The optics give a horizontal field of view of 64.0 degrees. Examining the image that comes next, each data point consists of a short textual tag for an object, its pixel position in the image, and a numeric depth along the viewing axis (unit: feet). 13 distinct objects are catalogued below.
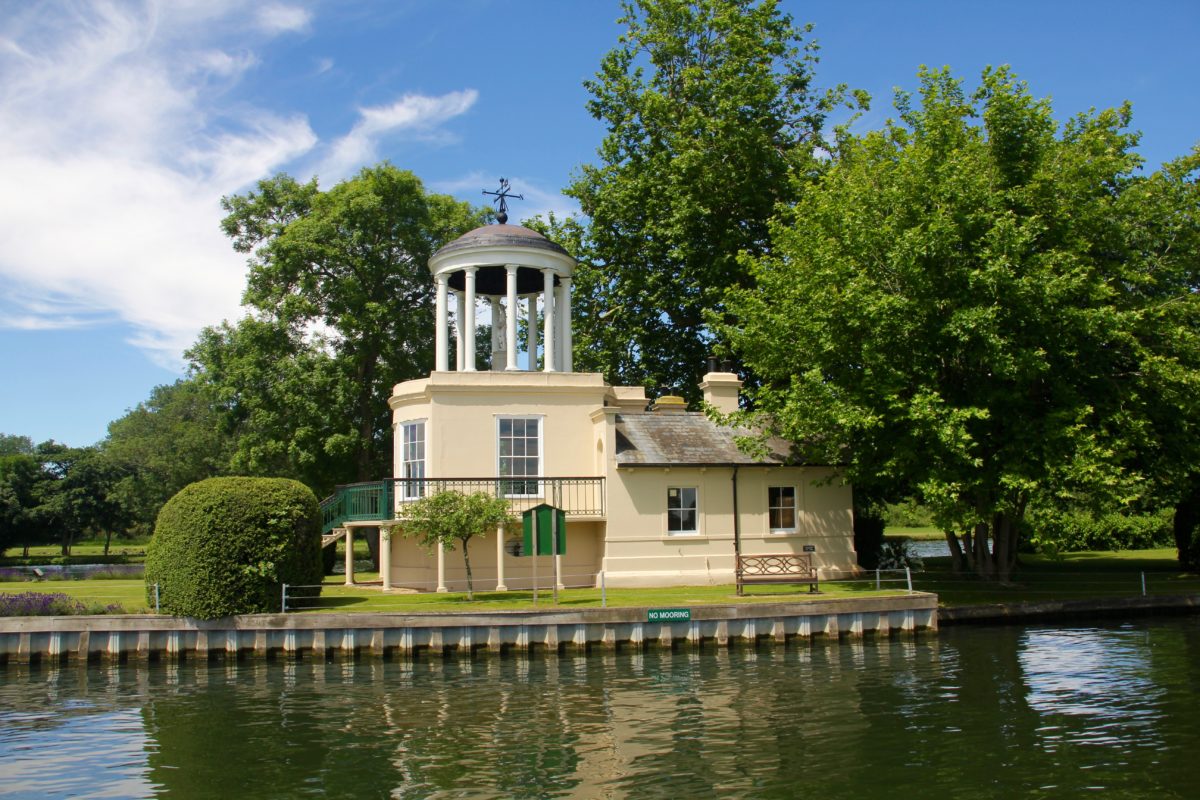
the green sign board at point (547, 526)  74.84
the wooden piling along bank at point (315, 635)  69.10
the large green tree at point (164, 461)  200.95
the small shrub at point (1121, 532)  153.58
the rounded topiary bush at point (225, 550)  69.00
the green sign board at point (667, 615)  70.79
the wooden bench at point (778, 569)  78.89
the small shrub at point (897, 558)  104.88
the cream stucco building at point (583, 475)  89.81
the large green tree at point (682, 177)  122.11
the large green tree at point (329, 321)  131.44
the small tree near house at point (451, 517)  76.59
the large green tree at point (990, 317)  77.15
